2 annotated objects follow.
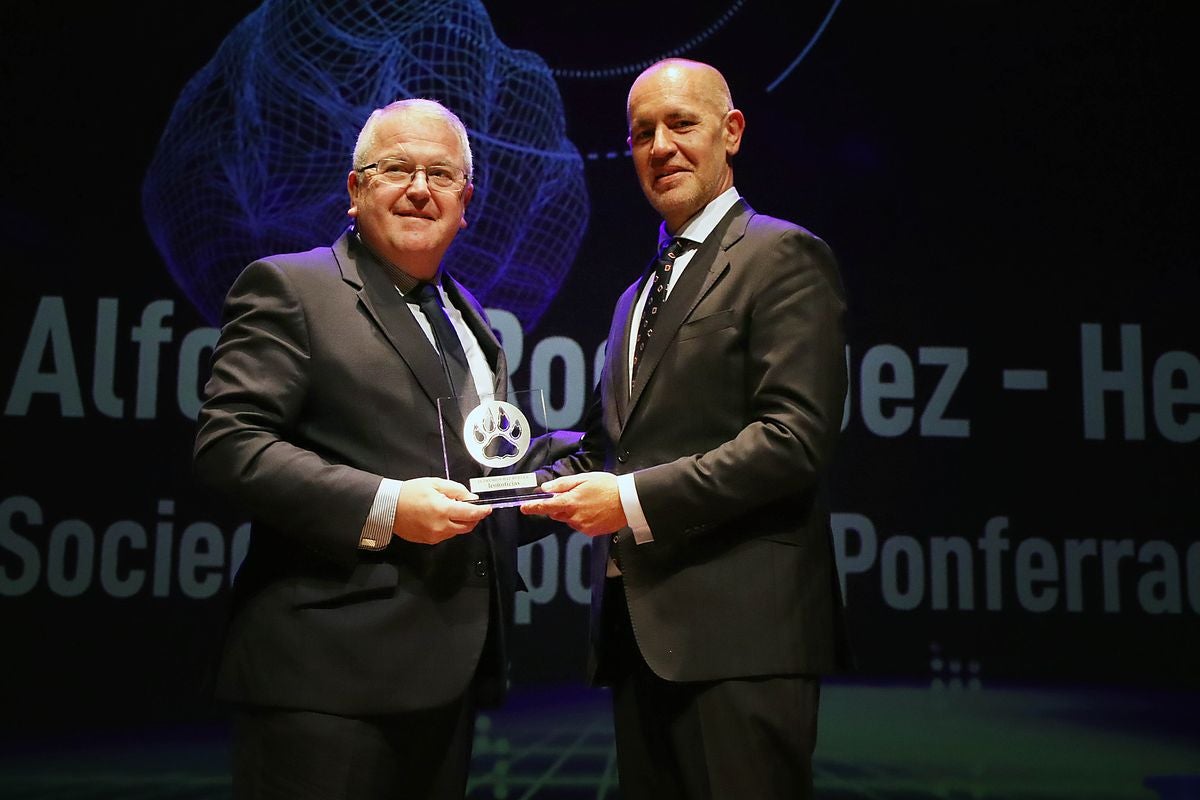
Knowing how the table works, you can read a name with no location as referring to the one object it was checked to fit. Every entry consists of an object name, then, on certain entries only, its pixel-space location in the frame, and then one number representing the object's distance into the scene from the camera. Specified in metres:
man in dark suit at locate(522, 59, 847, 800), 2.18
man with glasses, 2.16
